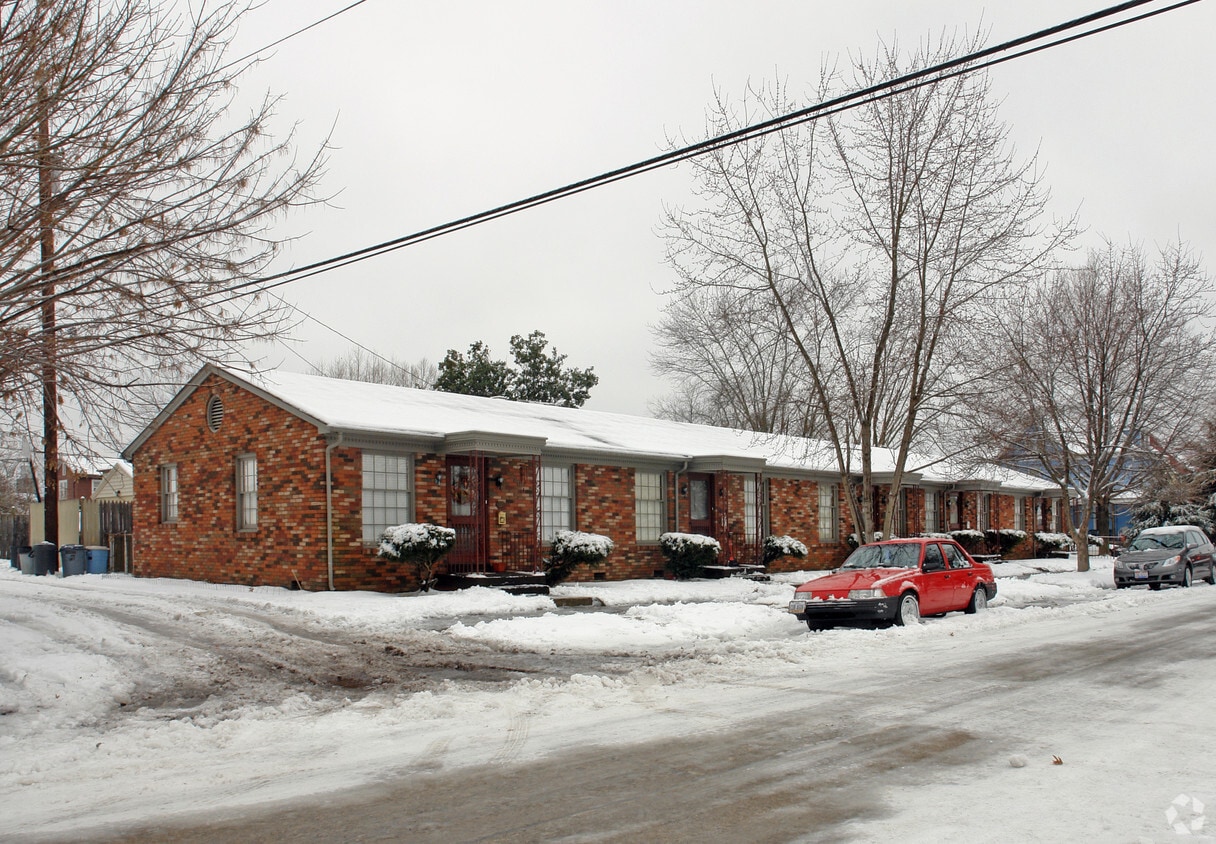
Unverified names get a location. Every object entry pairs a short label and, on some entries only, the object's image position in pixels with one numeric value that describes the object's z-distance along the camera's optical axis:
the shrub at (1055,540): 42.31
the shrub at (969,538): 36.59
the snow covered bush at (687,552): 25.06
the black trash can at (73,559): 25.83
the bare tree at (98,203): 7.60
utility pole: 7.78
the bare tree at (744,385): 52.25
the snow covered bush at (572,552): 21.45
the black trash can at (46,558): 25.91
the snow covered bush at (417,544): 18.75
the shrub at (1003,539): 39.31
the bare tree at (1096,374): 31.05
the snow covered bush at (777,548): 28.88
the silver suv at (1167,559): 24.77
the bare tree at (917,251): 20.98
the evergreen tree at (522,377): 49.06
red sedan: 15.06
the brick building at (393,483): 19.58
